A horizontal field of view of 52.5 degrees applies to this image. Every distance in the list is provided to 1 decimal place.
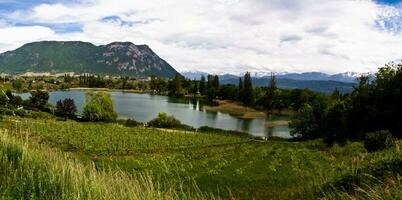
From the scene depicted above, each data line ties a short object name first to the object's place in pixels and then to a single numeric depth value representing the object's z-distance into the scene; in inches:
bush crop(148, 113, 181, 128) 3186.5
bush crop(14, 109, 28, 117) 3222.4
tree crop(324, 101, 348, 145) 2290.0
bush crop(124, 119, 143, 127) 3139.8
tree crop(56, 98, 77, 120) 3553.2
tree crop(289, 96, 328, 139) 2891.2
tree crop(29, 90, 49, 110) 3931.8
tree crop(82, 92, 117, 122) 3417.8
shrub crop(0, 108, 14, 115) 3100.4
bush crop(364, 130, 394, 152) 1315.2
